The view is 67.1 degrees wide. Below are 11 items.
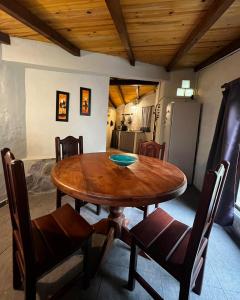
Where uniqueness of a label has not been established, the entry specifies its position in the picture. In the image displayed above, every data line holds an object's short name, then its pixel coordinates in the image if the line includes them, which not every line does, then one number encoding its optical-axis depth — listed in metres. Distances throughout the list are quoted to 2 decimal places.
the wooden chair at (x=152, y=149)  2.43
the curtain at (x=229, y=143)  2.06
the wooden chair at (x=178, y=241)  0.86
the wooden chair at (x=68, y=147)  2.16
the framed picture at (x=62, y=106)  2.85
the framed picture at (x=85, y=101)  3.03
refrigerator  3.35
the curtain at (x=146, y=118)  6.58
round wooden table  1.04
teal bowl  1.51
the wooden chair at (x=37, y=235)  0.82
